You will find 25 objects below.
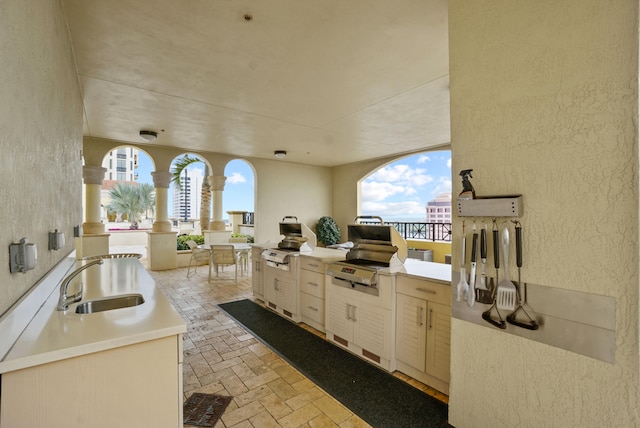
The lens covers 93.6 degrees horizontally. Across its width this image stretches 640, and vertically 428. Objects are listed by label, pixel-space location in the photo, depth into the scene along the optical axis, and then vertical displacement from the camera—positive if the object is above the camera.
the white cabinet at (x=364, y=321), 2.57 -1.00
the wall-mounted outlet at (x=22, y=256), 1.17 -0.15
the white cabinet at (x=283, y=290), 3.76 -1.00
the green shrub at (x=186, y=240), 7.82 -0.65
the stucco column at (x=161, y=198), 6.97 +0.43
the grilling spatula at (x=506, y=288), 1.59 -0.41
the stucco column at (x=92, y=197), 6.07 +0.41
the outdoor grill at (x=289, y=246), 3.81 -0.41
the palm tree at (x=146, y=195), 13.74 +1.00
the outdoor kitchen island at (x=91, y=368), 1.01 -0.56
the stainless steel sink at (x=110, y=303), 1.73 -0.52
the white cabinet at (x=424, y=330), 2.25 -0.92
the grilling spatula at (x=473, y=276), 1.72 -0.36
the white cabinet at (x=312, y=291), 3.40 -0.90
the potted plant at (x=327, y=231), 9.11 -0.52
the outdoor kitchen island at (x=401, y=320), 2.28 -0.92
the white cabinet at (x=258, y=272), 4.52 -0.87
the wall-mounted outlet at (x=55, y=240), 1.86 -0.14
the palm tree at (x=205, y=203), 9.85 +0.43
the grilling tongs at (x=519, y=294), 1.56 -0.43
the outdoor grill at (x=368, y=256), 2.69 -0.41
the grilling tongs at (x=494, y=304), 1.64 -0.52
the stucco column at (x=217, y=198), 7.70 +0.46
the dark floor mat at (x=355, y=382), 2.05 -1.36
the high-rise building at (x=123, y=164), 31.60 +5.69
